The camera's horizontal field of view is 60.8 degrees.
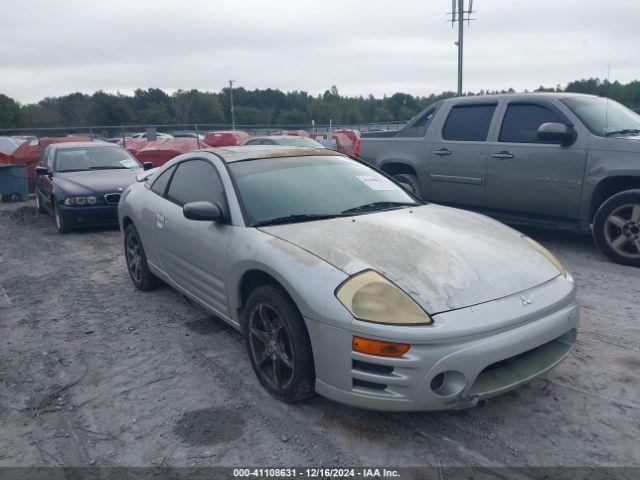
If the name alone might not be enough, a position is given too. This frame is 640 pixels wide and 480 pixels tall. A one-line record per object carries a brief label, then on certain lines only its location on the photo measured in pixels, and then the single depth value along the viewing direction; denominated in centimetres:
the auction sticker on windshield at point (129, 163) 986
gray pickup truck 575
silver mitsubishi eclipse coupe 264
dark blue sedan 857
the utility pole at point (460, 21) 2309
